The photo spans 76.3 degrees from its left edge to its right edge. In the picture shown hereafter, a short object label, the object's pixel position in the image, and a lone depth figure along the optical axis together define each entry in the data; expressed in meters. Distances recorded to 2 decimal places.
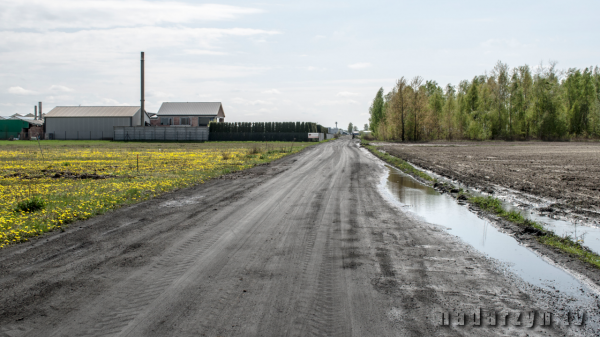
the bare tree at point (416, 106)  68.38
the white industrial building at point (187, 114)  86.50
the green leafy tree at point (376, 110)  99.72
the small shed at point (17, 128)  75.81
